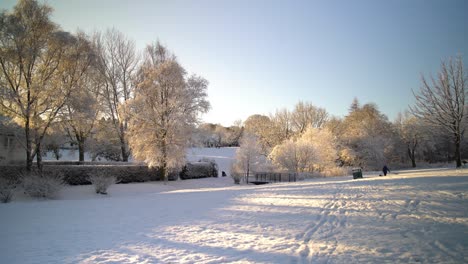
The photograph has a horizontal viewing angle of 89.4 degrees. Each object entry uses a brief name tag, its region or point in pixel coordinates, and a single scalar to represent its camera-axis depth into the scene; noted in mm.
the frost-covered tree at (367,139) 40219
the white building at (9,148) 20144
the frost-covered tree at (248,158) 30344
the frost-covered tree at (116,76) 27031
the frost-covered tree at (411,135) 42322
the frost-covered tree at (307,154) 30406
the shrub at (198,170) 28445
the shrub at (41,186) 13766
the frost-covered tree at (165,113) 21500
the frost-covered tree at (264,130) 46012
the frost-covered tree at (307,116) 45384
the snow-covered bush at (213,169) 32656
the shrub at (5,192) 12305
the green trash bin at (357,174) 21125
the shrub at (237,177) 28578
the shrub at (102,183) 16469
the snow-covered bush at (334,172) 28856
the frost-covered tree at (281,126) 46344
